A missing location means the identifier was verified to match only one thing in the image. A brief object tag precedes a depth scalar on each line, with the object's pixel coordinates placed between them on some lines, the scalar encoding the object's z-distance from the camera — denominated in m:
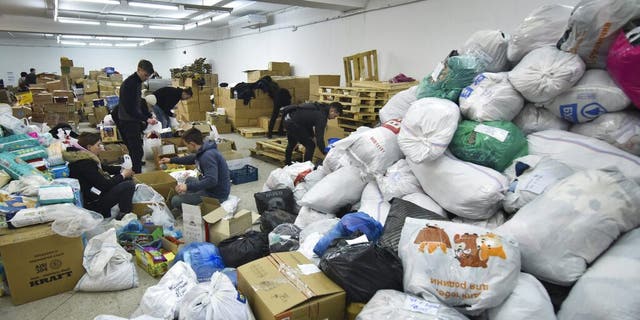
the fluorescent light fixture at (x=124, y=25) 10.72
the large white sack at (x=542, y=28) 2.15
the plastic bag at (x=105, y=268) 2.22
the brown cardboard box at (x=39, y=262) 2.06
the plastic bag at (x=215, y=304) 1.41
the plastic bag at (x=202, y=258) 2.22
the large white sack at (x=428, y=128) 1.99
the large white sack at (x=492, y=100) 2.09
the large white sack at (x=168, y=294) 1.71
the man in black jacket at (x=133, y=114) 3.96
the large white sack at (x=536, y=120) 2.10
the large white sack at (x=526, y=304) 1.26
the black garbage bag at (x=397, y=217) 1.78
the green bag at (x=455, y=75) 2.29
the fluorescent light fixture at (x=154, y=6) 8.27
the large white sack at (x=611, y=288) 1.12
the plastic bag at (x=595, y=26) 1.70
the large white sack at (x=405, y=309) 1.31
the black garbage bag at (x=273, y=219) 2.78
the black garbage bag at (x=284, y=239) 2.25
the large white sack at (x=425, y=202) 2.07
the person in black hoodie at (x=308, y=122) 4.55
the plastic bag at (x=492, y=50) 2.43
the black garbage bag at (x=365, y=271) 1.53
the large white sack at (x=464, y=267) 1.33
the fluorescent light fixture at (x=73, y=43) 15.68
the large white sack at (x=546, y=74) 1.89
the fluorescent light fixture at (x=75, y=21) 9.53
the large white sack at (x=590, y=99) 1.82
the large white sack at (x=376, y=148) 2.49
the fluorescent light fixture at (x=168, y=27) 11.04
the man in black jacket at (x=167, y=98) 5.75
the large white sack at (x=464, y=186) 1.81
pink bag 1.62
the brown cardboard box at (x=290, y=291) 1.45
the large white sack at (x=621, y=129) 1.81
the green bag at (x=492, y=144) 1.98
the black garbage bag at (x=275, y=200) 3.22
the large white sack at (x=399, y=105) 2.89
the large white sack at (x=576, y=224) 1.36
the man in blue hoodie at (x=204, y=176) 3.09
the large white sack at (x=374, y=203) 2.26
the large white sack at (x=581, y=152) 1.71
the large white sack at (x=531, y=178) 1.68
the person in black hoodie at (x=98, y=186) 2.98
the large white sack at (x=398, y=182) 2.29
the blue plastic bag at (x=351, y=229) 1.84
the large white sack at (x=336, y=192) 2.65
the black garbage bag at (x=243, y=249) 2.29
